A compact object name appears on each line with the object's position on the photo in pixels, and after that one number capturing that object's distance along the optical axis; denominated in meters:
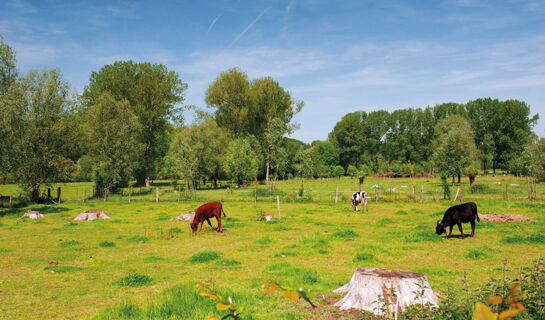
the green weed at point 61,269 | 10.84
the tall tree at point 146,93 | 56.16
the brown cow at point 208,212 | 17.94
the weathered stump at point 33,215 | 24.75
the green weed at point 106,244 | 15.11
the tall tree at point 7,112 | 25.48
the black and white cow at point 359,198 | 27.16
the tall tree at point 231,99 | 72.56
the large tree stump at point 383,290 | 6.55
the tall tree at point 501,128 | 91.19
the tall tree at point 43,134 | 31.94
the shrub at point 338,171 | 104.07
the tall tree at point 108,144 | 42.44
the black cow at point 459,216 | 14.92
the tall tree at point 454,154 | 58.09
